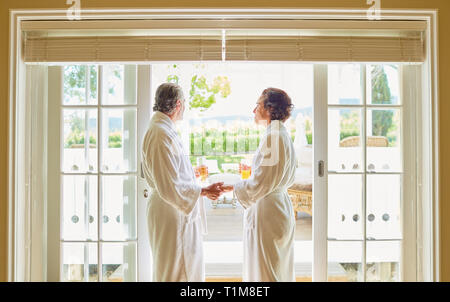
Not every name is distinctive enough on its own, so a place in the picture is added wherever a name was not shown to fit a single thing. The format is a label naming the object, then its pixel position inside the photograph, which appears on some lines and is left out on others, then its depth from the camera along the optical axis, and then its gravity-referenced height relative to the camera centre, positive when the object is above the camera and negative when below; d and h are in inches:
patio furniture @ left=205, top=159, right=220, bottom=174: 102.4 -1.9
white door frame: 98.9 +24.1
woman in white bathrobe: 97.7 -13.0
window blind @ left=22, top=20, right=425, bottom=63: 101.7 +29.5
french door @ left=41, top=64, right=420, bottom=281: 105.2 -4.1
